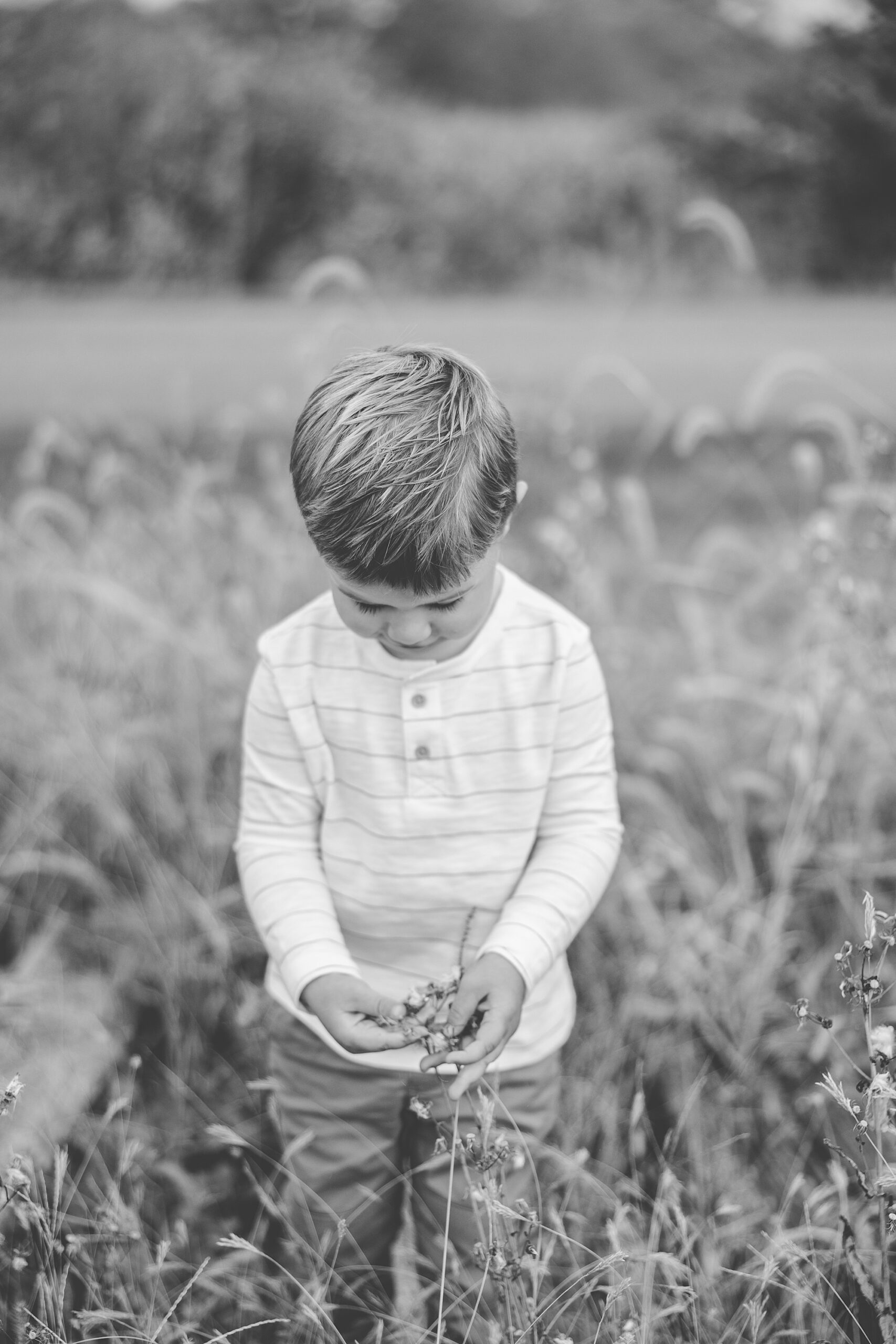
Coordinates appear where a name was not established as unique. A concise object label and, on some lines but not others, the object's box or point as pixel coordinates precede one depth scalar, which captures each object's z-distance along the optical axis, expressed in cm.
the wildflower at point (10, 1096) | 101
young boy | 119
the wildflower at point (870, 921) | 96
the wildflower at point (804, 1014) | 96
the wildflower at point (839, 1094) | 96
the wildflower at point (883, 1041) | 94
